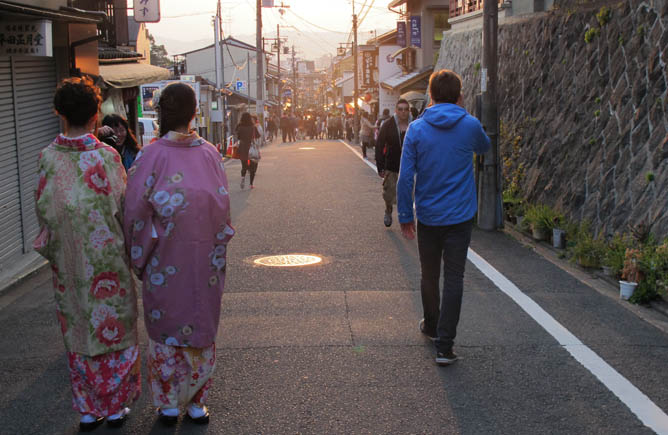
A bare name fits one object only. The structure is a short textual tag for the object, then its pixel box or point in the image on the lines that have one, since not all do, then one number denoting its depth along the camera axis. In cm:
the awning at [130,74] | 1383
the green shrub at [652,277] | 688
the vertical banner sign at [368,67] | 5812
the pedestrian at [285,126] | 4897
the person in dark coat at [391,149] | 1093
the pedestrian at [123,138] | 673
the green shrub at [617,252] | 779
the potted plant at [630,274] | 707
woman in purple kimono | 392
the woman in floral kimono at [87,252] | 399
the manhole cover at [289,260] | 865
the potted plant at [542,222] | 1011
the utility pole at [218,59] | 3453
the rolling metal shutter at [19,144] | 902
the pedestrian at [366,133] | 2696
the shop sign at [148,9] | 1866
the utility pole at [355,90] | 4533
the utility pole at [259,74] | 3884
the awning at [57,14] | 755
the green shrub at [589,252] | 840
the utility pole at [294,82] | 10256
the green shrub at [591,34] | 1096
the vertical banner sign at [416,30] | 3934
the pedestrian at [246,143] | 1767
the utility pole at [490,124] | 1138
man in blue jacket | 514
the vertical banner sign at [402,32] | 4338
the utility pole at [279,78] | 7606
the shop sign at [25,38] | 868
